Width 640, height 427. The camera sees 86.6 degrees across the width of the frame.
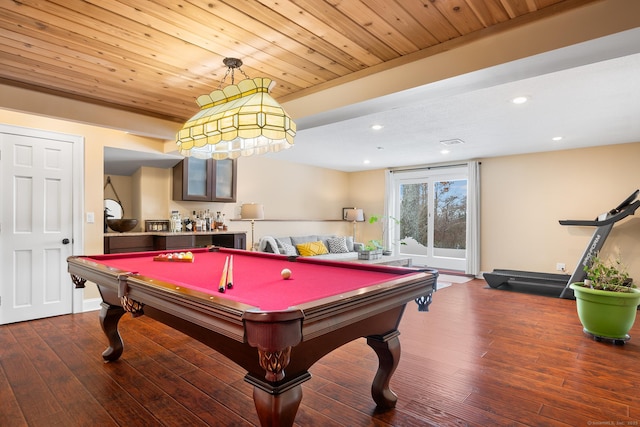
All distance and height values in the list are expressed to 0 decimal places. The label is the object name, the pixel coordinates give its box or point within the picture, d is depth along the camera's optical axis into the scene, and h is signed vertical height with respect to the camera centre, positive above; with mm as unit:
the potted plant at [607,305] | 3108 -847
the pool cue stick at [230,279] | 1776 -379
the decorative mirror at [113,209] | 4883 +27
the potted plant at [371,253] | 6203 -748
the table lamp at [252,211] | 5754 +11
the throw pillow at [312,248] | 6477 -708
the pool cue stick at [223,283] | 1680 -371
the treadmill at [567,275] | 4719 -1015
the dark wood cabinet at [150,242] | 4246 -409
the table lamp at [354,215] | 8062 -62
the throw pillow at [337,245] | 7125 -706
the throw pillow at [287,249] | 5994 -669
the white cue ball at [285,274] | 2039 -373
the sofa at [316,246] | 5816 -656
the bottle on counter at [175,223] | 4988 -175
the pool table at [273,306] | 1225 -410
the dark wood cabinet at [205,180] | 5004 +485
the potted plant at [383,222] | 7980 -229
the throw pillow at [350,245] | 7543 -729
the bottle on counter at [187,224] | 5064 -190
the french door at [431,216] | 7230 -63
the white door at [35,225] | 3621 -161
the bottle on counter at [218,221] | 5642 -160
